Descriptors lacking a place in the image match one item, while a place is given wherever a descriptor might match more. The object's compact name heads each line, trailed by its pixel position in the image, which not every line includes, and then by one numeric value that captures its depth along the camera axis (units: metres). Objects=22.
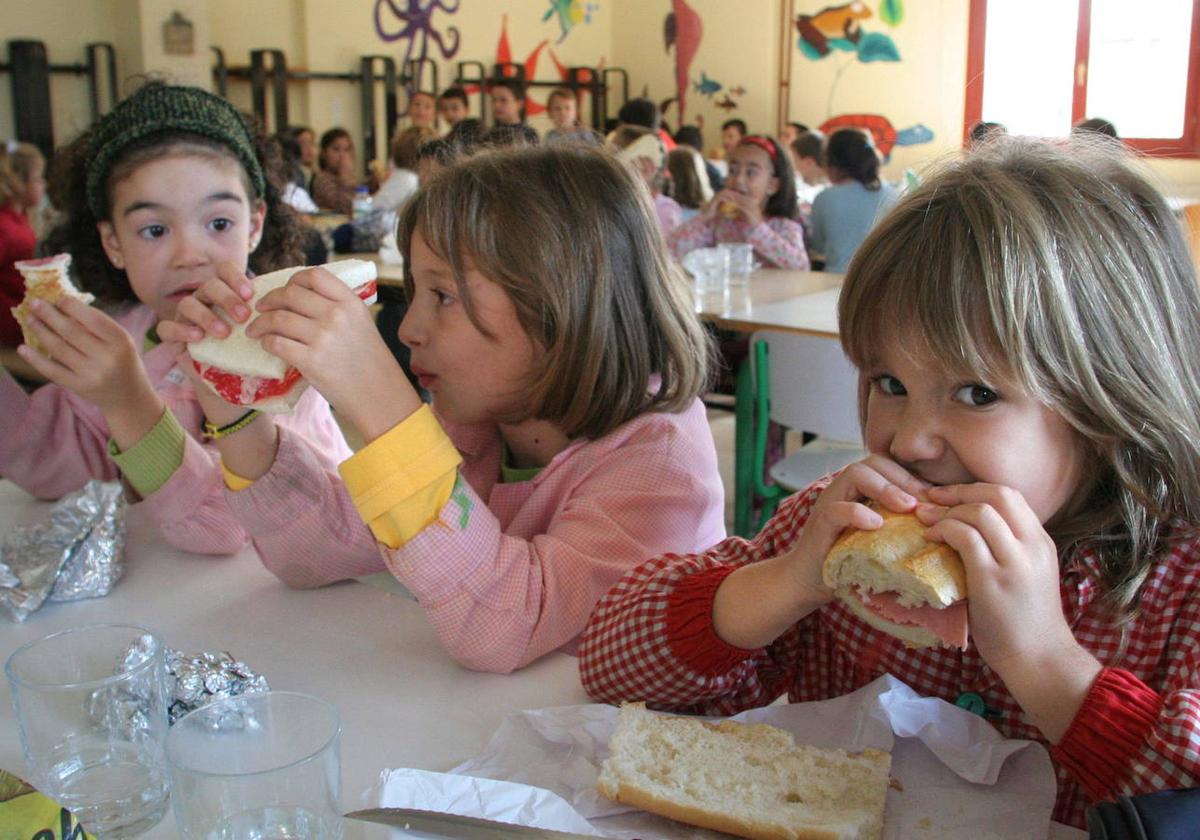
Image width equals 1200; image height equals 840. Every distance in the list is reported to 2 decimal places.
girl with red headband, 5.06
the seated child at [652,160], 5.69
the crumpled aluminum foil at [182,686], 0.91
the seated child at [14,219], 4.16
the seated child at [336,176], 7.94
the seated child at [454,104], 9.40
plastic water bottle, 5.86
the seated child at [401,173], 6.08
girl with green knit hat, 1.51
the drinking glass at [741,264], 4.23
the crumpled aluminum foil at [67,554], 1.28
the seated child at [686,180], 6.77
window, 8.65
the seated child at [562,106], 9.80
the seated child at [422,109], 9.54
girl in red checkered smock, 0.89
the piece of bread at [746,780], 0.85
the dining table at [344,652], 1.01
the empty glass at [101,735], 0.88
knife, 0.78
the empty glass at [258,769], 0.75
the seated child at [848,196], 5.50
